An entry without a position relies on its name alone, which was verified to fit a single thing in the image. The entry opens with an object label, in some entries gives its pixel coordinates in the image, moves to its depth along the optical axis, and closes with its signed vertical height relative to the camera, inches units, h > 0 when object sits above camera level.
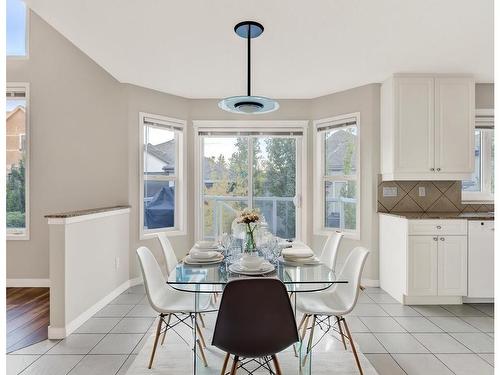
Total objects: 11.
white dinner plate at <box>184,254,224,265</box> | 86.3 -21.0
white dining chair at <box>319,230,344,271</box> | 106.3 -22.5
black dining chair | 57.4 -25.6
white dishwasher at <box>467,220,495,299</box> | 127.6 -29.6
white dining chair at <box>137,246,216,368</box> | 81.3 -32.3
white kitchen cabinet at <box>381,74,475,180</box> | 140.1 +28.8
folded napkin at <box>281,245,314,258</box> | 89.2 -19.6
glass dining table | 69.3 -21.7
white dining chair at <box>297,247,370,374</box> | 80.3 -32.3
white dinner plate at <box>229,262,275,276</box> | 74.1 -20.3
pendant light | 88.8 +25.2
